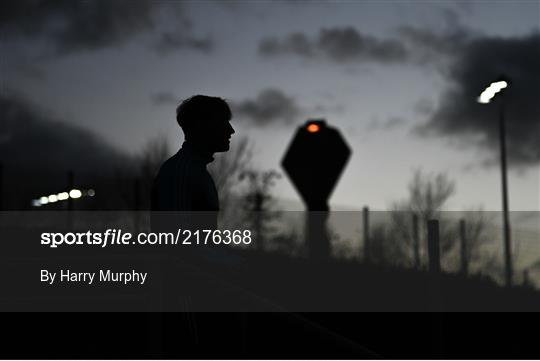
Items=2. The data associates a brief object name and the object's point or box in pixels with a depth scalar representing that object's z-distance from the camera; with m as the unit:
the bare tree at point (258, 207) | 16.84
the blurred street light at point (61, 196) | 34.88
